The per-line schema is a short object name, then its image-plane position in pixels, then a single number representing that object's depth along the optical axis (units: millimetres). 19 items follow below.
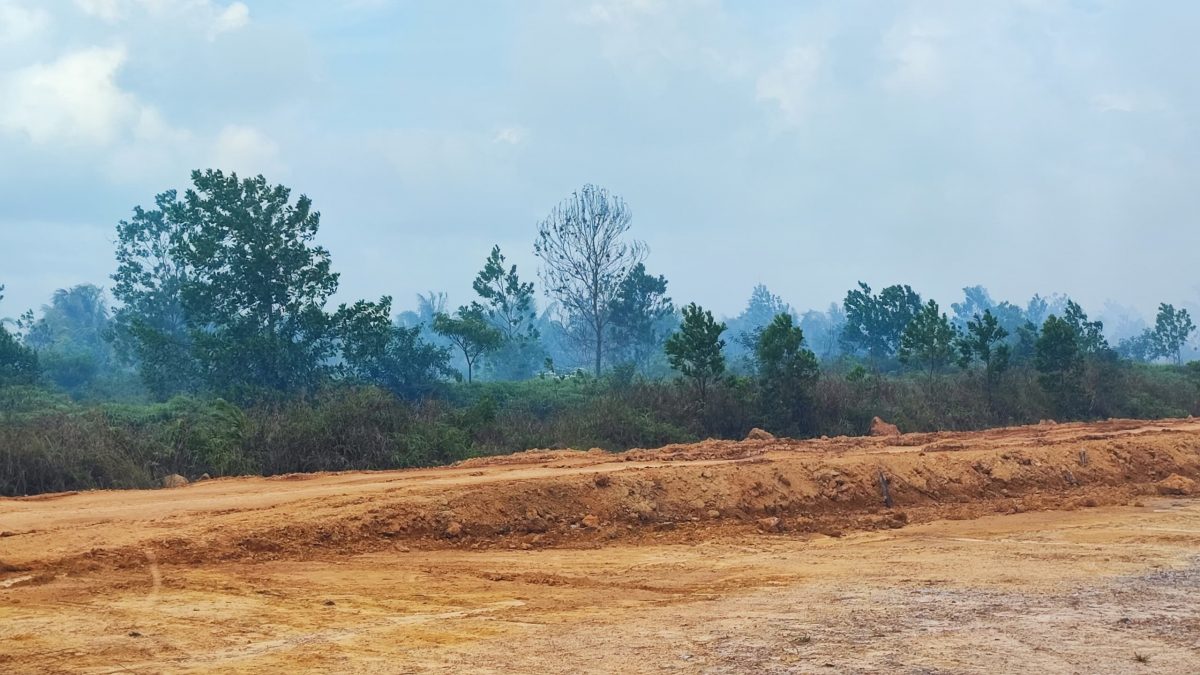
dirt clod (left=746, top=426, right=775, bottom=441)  25625
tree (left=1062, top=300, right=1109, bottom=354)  46712
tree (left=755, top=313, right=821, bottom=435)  30531
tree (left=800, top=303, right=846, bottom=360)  94512
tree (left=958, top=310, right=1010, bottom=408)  35844
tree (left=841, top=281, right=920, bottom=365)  60219
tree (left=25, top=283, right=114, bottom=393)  49344
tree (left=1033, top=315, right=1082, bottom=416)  34875
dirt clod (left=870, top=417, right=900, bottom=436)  26219
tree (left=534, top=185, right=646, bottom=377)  53938
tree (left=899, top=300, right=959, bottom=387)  37125
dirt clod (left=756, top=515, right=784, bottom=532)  14047
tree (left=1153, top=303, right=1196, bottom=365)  69375
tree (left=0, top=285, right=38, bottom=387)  36000
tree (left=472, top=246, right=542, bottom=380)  55969
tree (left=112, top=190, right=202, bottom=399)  52856
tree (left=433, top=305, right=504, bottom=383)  43719
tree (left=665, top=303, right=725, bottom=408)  30500
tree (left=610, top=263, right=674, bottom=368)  60406
